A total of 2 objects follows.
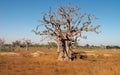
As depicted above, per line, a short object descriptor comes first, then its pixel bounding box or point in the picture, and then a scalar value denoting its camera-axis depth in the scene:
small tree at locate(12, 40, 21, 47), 48.52
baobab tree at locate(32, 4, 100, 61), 13.18
